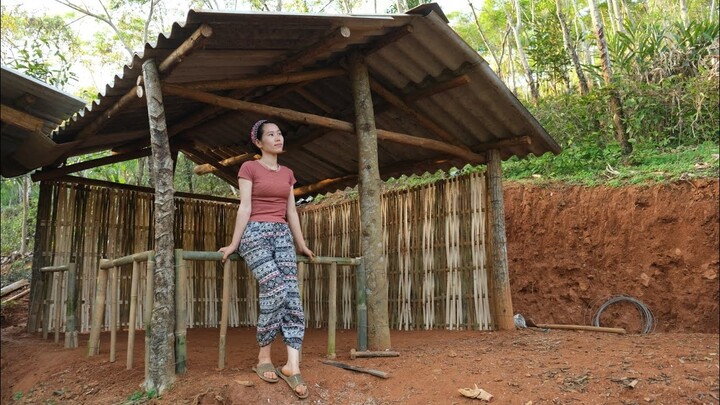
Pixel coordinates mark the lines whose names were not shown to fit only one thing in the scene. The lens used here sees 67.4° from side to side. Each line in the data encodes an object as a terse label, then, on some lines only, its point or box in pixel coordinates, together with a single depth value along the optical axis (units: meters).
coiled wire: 6.45
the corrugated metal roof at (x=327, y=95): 4.49
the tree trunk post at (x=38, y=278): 6.50
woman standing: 3.94
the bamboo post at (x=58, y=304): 6.05
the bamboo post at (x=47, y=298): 6.41
